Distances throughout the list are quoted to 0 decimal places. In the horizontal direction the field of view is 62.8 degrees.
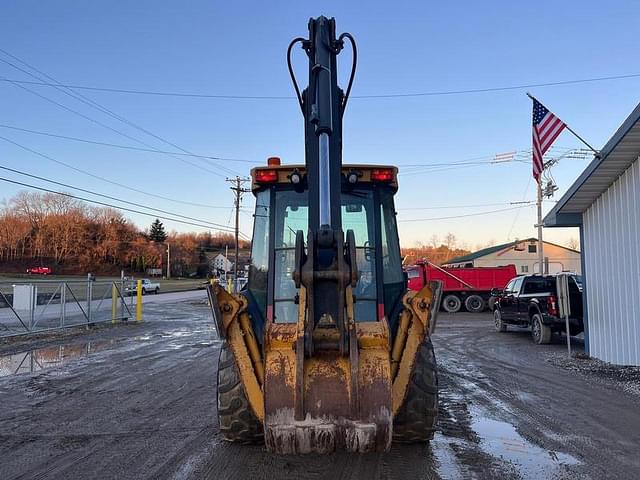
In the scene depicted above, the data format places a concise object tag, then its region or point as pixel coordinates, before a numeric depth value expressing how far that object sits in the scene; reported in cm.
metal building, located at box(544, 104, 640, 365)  982
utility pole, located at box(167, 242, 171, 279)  9525
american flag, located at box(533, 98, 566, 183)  1381
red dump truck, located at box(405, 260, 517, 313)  2789
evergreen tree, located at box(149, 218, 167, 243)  11644
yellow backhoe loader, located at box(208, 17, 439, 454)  395
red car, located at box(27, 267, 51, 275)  7641
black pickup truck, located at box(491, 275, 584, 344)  1398
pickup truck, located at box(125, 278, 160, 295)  5341
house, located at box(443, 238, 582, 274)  5588
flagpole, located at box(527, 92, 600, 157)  991
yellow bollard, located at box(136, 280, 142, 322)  2212
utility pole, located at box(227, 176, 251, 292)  5354
